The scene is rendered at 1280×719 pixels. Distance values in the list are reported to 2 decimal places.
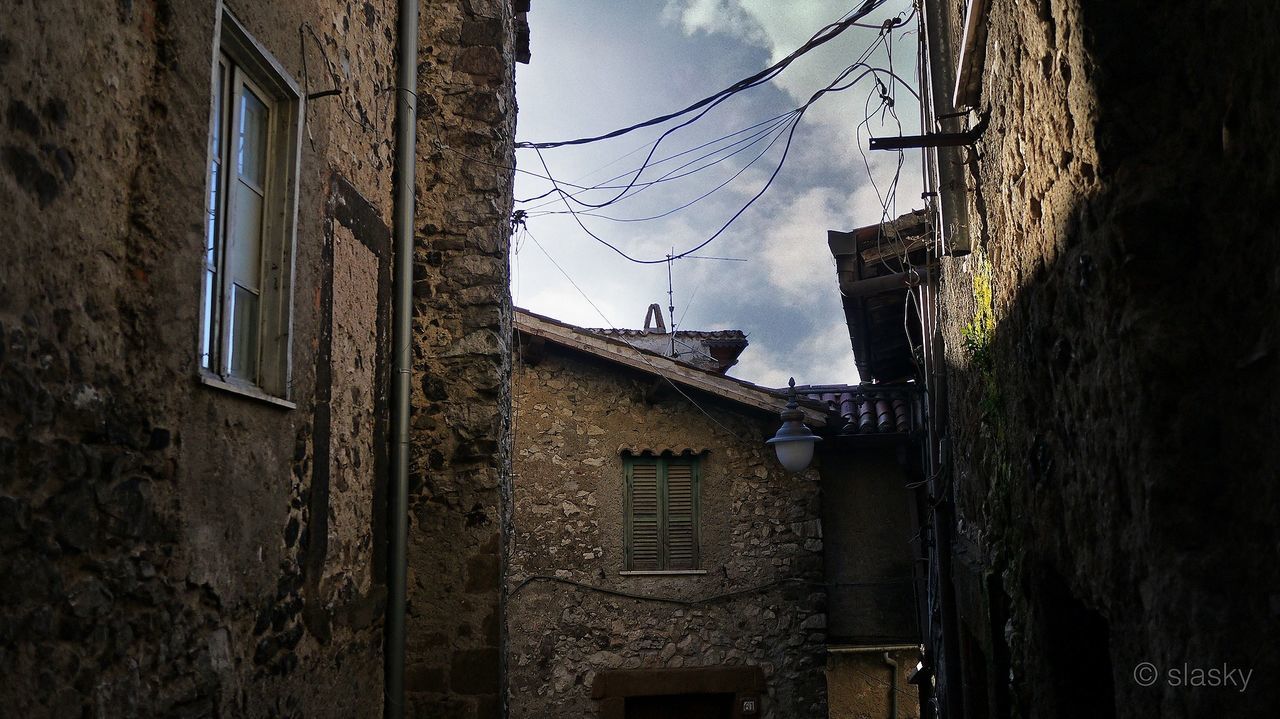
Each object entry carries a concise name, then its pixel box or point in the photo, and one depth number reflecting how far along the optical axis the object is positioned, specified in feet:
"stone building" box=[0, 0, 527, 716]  6.95
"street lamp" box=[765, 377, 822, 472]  27.68
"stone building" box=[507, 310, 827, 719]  31.89
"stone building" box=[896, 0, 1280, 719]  5.20
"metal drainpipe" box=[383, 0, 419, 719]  14.73
